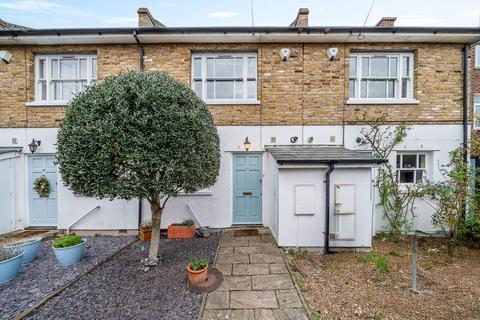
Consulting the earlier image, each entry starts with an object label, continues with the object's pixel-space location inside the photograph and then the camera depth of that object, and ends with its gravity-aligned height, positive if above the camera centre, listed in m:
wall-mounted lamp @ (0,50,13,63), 6.91 +3.22
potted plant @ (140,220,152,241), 6.38 -2.23
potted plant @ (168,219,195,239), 6.51 -2.26
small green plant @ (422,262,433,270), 4.92 -2.47
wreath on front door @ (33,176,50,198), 7.03 -0.98
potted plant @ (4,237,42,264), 5.01 -2.14
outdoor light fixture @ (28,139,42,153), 6.92 +0.35
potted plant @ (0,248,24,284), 4.29 -2.17
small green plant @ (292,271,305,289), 4.10 -2.40
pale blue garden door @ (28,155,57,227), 7.17 -1.37
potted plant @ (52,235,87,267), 4.88 -2.13
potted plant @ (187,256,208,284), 4.07 -2.15
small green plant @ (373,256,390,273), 4.70 -2.37
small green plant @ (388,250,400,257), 5.52 -2.44
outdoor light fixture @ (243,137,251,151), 6.94 +0.44
